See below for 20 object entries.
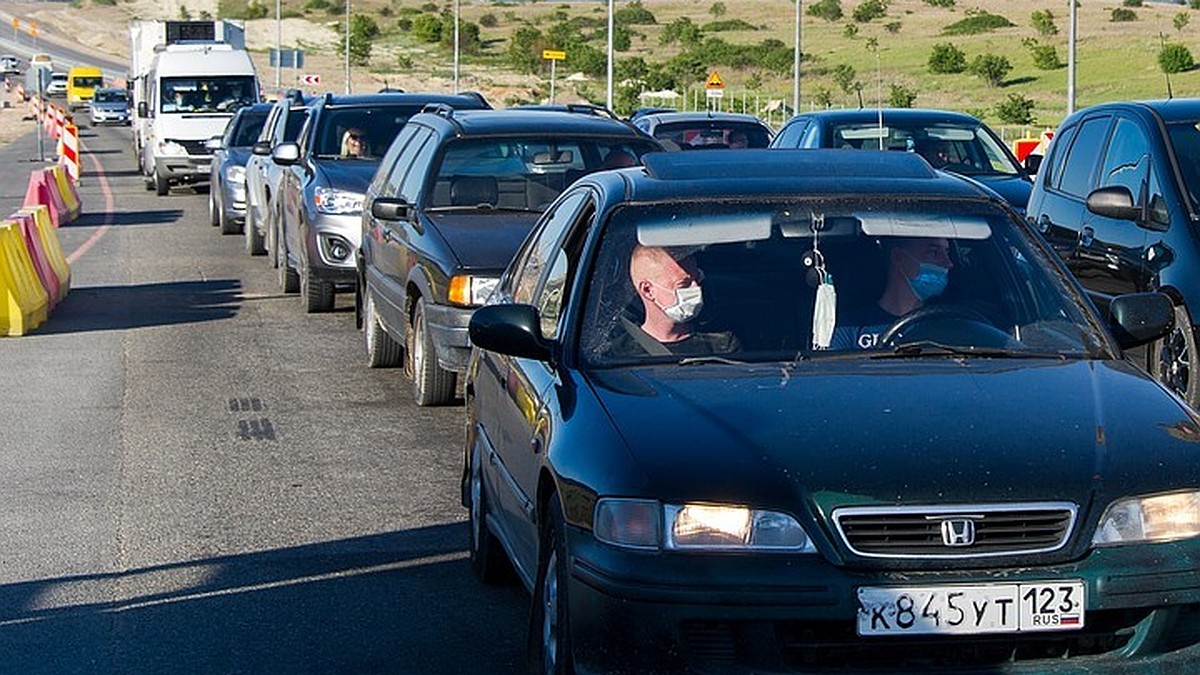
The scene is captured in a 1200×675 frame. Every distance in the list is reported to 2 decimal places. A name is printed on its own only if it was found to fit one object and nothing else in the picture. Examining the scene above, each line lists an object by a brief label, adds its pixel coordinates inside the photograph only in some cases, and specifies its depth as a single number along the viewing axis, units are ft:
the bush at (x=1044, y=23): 310.41
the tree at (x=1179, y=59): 202.08
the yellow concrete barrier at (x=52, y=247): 59.16
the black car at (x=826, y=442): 16.79
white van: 119.24
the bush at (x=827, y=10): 400.36
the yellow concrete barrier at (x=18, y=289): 51.88
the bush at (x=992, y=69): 235.40
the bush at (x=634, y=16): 437.58
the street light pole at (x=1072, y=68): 97.80
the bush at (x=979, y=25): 337.72
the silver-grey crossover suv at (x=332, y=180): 53.83
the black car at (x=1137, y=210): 34.04
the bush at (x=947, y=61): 255.09
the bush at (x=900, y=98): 186.19
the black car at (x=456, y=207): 37.47
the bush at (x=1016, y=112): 176.35
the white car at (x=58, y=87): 337.04
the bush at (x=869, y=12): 381.60
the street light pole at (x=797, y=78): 129.40
